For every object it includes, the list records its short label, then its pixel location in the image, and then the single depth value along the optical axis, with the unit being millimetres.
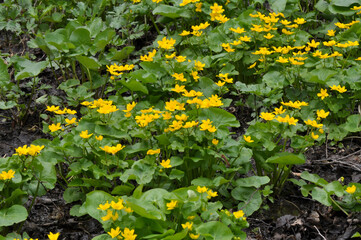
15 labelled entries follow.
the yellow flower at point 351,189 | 4696
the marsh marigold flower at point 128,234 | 3758
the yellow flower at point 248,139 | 4994
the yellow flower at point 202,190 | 4214
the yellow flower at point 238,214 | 4182
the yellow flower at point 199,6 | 7580
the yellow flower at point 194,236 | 3919
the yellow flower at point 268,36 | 6709
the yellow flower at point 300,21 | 7118
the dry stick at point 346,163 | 5667
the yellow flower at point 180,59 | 6100
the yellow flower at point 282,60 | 6249
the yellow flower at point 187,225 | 3918
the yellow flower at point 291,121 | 4933
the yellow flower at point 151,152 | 4791
